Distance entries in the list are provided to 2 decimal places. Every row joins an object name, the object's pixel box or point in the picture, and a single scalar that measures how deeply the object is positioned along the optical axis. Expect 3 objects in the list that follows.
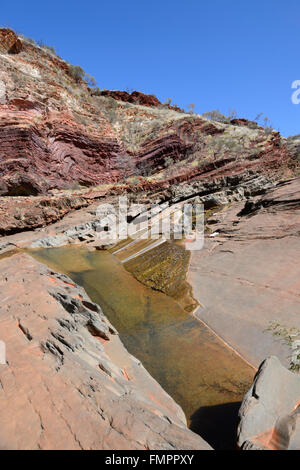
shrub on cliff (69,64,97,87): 36.30
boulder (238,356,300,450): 2.18
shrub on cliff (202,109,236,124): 39.80
